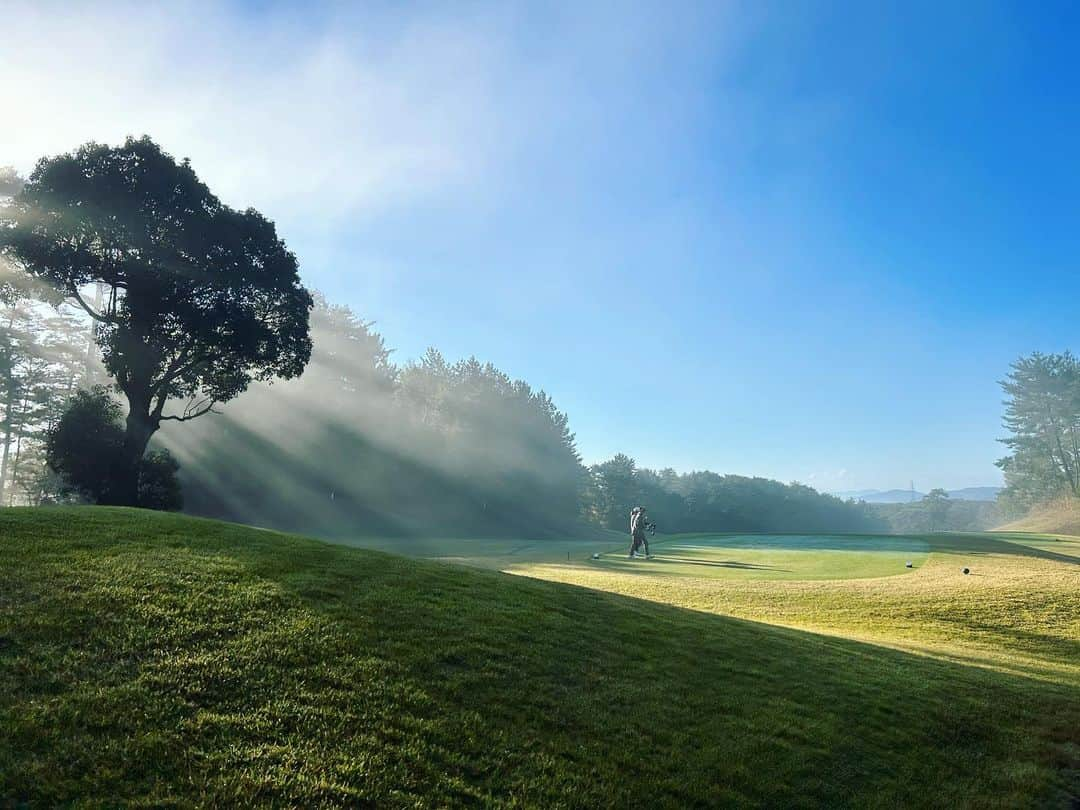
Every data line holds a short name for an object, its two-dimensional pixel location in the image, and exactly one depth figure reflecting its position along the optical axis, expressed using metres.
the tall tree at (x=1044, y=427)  83.88
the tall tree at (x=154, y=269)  23.86
